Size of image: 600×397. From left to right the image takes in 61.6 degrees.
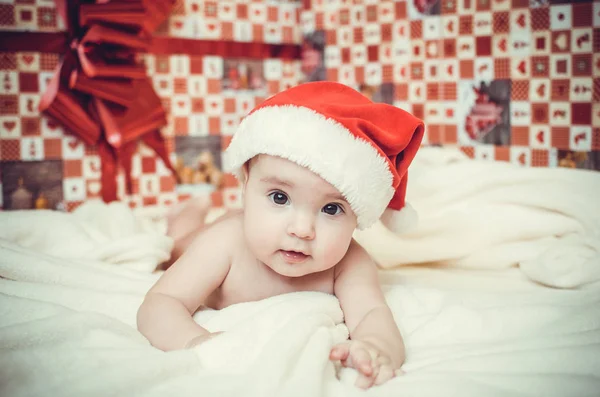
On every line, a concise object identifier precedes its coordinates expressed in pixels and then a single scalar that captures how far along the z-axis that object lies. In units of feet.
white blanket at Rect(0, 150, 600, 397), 2.08
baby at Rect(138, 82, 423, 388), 2.66
